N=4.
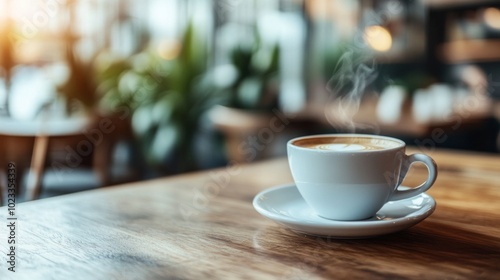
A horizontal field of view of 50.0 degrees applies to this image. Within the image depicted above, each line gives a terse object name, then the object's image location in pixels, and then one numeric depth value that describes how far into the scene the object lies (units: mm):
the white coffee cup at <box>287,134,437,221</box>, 514
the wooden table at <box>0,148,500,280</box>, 441
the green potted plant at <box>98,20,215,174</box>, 3135
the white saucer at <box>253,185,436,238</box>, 498
